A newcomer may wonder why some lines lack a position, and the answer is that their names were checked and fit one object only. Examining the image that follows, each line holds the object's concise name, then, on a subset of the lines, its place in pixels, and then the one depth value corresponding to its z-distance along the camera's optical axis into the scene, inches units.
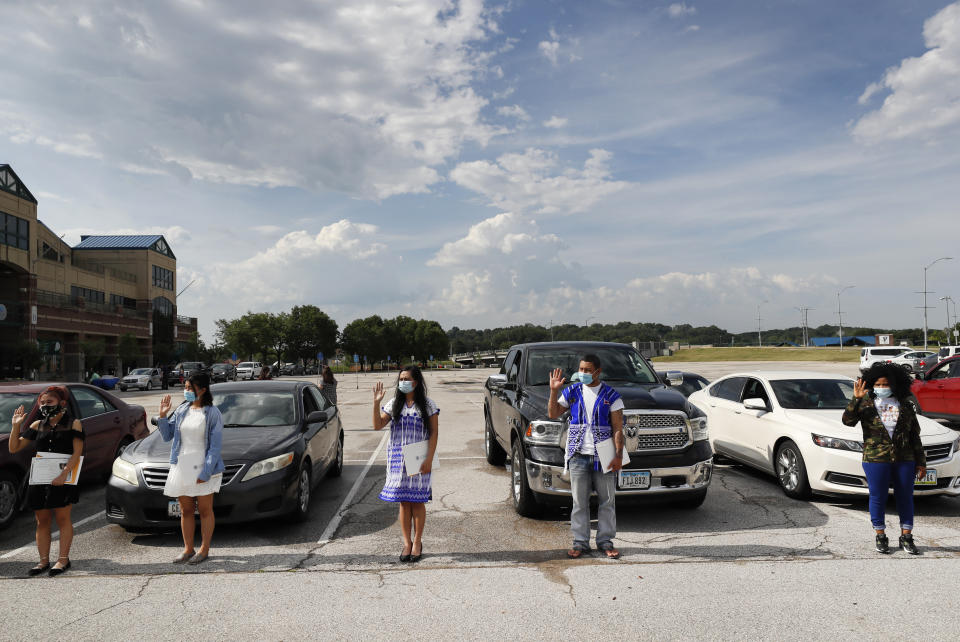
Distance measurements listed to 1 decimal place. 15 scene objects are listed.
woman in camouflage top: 209.5
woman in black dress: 197.3
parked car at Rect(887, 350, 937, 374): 1424.7
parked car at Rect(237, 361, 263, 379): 2053.4
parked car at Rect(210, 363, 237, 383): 1855.4
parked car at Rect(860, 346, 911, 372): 1556.0
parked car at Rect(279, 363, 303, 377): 3317.4
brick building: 1724.9
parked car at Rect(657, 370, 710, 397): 560.1
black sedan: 227.8
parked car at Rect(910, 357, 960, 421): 492.6
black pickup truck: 239.5
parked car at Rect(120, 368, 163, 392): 1535.4
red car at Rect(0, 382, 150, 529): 253.6
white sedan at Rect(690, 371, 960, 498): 268.5
